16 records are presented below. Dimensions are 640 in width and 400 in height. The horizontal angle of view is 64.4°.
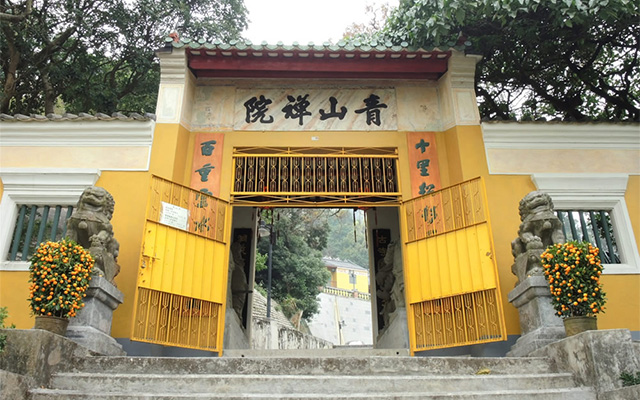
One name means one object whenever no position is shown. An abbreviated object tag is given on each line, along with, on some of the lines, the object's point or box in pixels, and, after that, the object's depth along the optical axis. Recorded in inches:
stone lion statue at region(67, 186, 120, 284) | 216.8
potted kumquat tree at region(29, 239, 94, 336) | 185.5
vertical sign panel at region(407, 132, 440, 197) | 291.1
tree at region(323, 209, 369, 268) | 1796.3
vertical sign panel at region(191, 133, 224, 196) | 287.9
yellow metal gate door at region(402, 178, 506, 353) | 233.8
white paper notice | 246.1
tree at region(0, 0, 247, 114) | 399.9
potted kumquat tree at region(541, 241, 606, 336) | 185.0
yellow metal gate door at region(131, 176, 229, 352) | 229.6
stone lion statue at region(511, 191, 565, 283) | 218.4
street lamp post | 469.3
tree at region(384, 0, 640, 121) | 265.4
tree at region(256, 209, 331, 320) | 773.9
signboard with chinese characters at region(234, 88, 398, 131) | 306.5
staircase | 145.3
